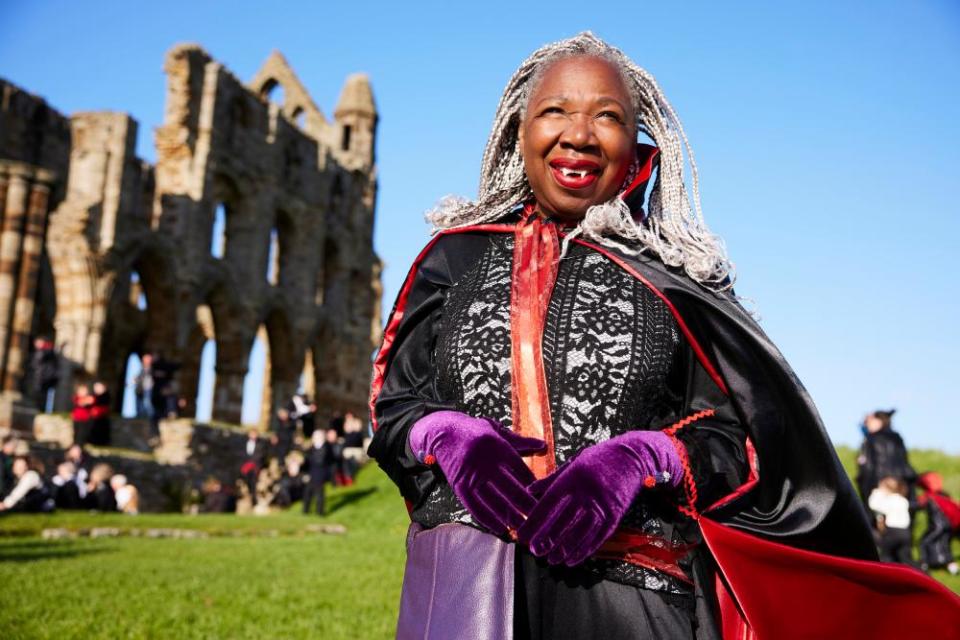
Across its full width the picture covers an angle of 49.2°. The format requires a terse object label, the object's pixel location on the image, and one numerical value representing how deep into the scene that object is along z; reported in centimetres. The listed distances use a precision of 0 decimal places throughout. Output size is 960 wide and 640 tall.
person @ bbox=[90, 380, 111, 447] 2191
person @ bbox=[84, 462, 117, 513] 1836
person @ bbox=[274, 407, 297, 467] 2477
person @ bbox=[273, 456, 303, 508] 2300
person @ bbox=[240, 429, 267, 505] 2395
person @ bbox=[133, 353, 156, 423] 2677
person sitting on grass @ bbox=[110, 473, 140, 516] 1862
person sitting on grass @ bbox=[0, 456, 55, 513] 1564
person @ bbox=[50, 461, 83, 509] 1781
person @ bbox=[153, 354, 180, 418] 2698
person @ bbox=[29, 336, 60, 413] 2272
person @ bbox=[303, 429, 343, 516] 1930
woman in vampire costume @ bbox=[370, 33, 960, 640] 205
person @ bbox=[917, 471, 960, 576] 1183
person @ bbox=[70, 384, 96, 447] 2147
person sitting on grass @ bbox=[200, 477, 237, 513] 2234
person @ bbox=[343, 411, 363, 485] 2522
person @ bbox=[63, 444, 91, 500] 1850
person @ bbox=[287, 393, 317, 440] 2640
